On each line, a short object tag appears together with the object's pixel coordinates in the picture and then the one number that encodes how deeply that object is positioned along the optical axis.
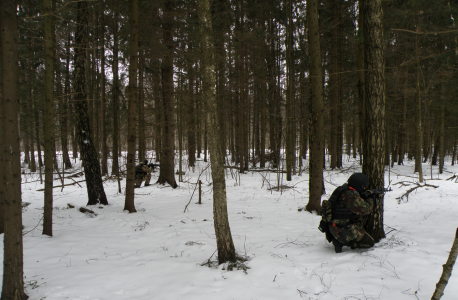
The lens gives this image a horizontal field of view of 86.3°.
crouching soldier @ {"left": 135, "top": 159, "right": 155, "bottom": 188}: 11.70
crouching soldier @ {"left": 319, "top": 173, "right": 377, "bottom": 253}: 3.98
